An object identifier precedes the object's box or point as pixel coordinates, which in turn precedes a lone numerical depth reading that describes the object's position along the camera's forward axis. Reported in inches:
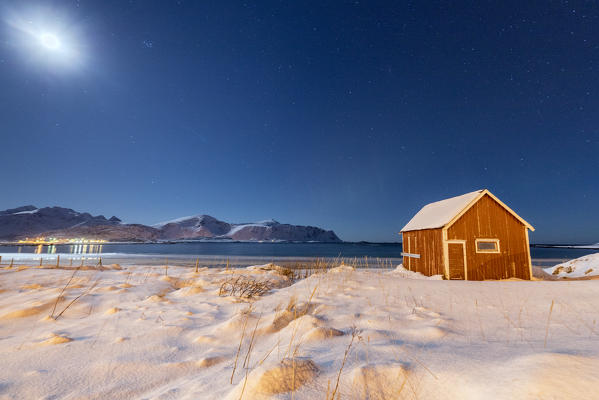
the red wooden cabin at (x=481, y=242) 554.3
